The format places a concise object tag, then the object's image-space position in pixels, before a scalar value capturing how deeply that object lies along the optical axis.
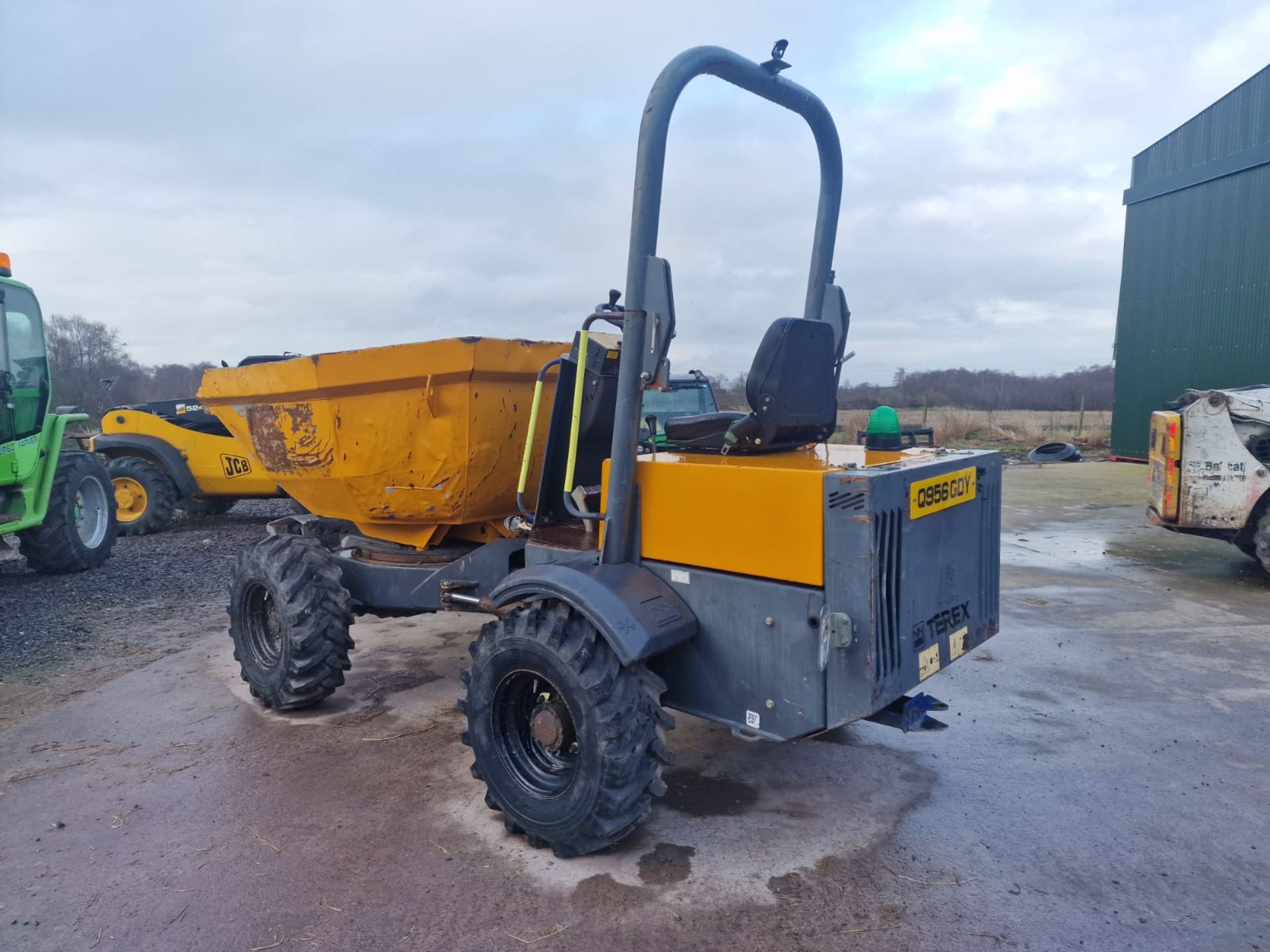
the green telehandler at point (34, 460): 7.54
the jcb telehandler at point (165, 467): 10.65
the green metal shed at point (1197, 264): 13.96
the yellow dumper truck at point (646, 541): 2.91
